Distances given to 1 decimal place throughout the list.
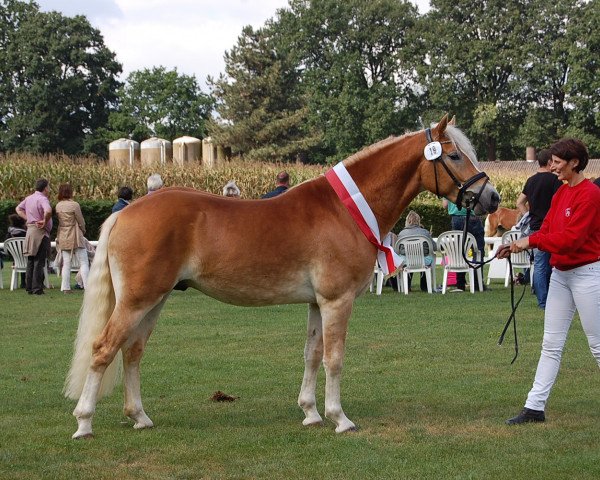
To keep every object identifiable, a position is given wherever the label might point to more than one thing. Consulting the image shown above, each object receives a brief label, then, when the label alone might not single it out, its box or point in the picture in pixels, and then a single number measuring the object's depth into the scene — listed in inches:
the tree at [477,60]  2655.0
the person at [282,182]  616.7
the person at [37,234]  687.1
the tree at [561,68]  2502.5
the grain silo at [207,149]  2287.2
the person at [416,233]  678.5
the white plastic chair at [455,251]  661.3
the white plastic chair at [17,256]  720.3
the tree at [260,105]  2657.5
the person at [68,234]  680.4
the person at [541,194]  493.0
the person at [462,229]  685.9
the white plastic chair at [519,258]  663.8
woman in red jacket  259.0
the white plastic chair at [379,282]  674.8
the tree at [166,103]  3021.7
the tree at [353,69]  2810.0
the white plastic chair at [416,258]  676.1
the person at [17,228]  768.3
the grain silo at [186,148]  1990.7
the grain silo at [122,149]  1817.2
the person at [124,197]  615.6
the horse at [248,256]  265.4
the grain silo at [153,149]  1805.9
